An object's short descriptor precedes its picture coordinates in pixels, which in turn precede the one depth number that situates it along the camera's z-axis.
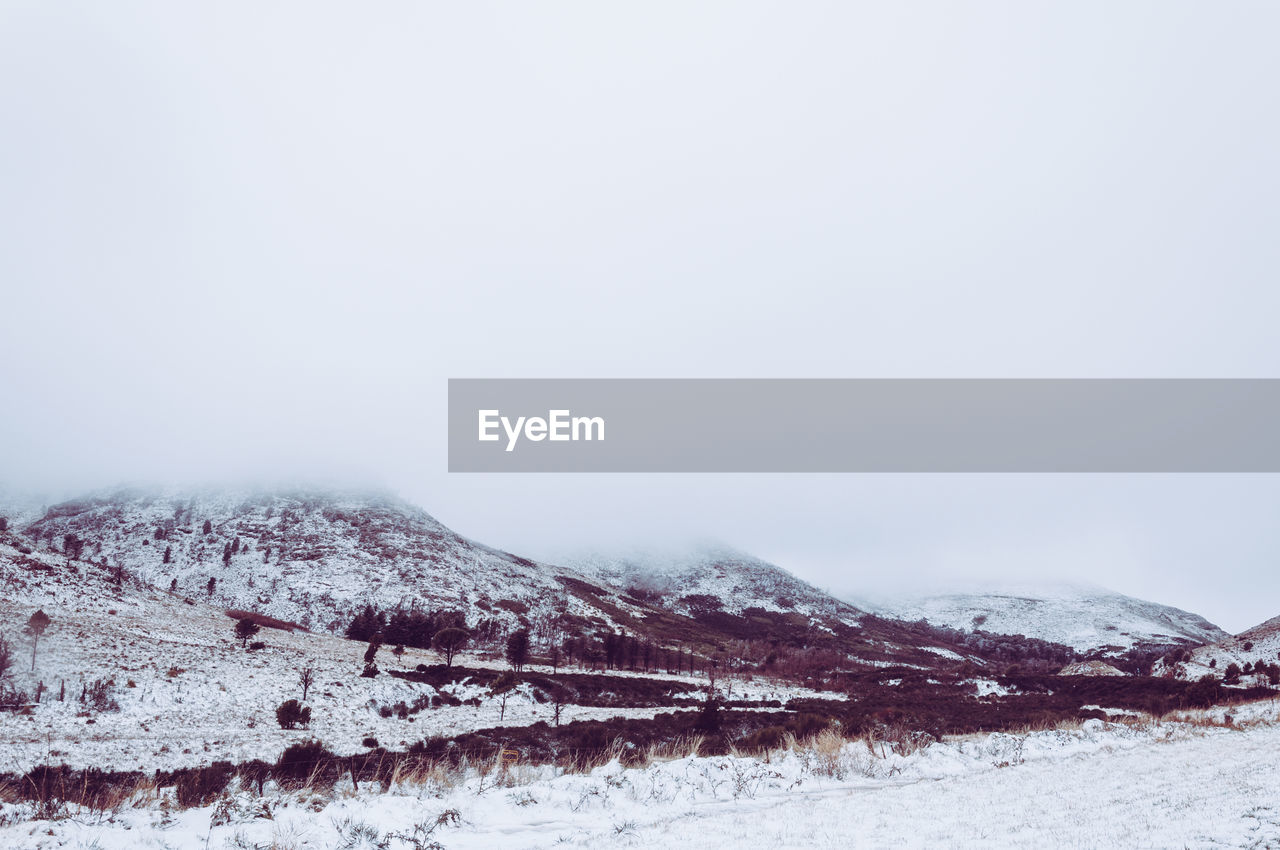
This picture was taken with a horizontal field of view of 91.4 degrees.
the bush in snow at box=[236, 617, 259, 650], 43.59
